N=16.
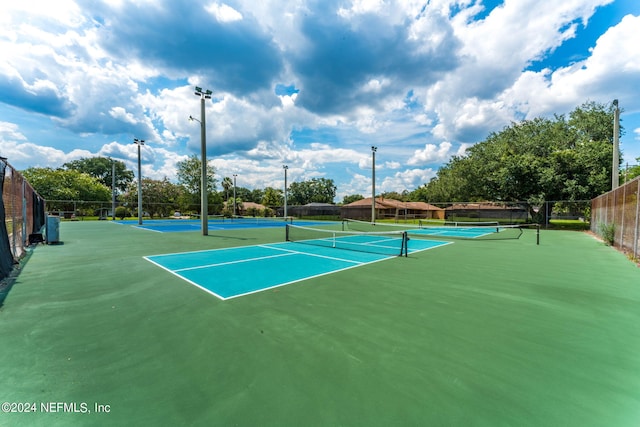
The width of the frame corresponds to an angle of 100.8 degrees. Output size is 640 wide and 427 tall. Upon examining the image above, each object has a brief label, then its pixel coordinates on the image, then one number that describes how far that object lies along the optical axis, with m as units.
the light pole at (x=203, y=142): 16.52
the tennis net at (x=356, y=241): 11.22
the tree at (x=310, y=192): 77.81
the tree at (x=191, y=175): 49.78
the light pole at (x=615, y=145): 15.80
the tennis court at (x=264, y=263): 6.05
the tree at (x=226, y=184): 65.81
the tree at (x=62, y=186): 38.34
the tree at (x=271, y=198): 67.94
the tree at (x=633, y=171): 31.40
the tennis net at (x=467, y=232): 16.80
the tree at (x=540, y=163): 23.46
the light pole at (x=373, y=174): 27.64
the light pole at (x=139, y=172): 23.86
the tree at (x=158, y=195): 42.75
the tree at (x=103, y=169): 71.62
